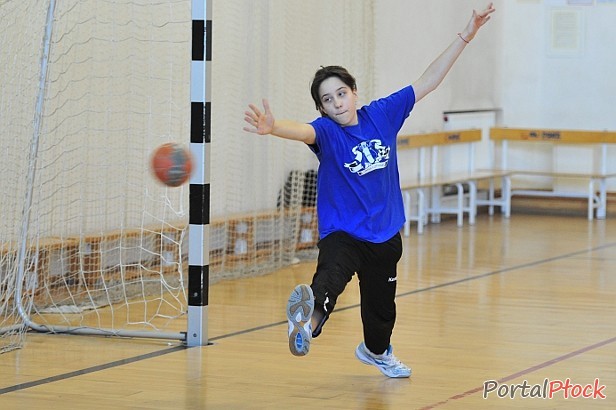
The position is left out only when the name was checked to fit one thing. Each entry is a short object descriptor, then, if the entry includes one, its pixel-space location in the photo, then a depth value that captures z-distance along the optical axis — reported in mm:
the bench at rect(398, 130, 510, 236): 19912
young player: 7780
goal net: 11163
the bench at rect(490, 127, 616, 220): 22300
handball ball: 8768
